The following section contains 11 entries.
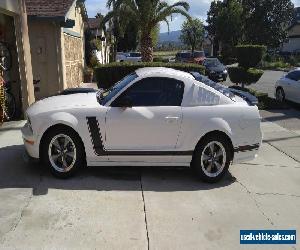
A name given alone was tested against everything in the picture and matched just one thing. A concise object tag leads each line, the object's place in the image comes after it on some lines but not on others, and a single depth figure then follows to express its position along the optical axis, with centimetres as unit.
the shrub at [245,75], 1131
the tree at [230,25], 3700
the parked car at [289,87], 980
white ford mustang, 412
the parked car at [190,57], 2051
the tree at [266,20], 3799
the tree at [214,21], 4069
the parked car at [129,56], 2373
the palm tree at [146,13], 1427
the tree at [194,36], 5137
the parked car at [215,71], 1727
